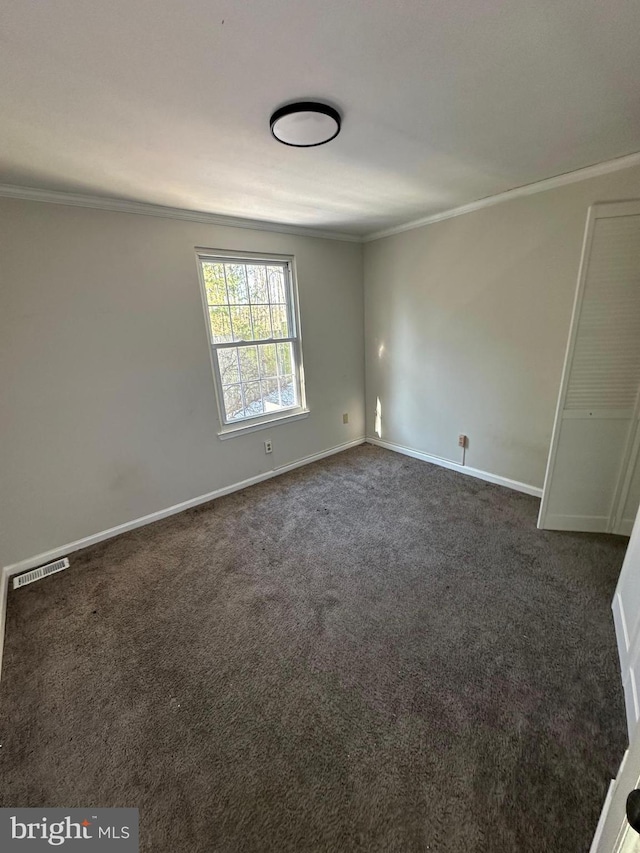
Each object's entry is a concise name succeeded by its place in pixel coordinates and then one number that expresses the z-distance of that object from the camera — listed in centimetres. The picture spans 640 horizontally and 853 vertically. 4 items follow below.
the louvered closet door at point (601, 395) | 188
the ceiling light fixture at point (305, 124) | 131
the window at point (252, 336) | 287
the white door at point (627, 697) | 65
